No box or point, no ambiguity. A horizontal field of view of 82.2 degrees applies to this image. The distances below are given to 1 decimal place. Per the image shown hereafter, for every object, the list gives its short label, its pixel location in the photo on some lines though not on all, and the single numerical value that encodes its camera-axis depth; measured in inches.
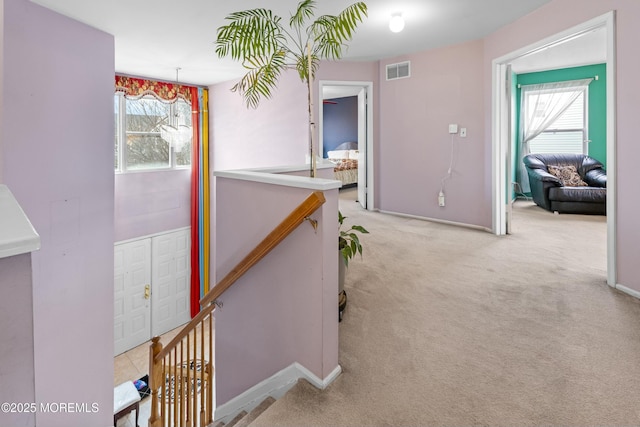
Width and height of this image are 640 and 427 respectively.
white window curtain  244.1
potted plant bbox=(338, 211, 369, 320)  83.2
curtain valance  226.2
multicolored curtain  261.3
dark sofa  199.8
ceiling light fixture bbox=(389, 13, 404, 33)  128.0
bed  332.0
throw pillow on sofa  219.3
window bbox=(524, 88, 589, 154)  244.6
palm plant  81.7
